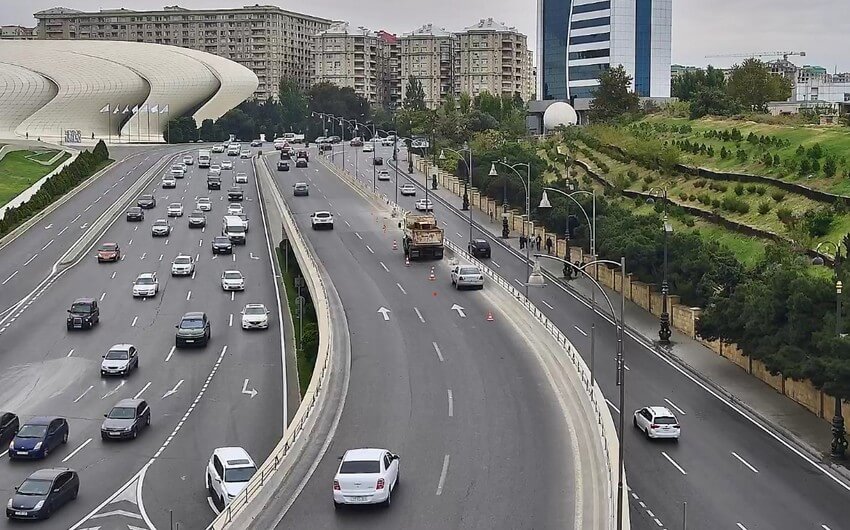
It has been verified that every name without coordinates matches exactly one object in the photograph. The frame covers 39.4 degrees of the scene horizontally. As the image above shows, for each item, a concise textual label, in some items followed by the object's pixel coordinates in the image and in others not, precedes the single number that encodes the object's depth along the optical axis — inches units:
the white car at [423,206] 3281.0
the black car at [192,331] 1814.7
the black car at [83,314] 1910.7
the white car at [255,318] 1935.3
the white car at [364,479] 960.9
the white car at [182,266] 2359.7
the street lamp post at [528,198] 2455.6
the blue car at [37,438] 1294.3
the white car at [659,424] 1346.0
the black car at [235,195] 3446.4
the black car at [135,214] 3078.2
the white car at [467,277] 2046.0
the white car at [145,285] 2162.9
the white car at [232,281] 2221.9
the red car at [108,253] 2503.7
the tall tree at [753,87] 4217.5
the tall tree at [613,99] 4658.0
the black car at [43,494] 1094.4
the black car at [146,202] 3284.9
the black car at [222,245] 2605.8
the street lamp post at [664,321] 1871.3
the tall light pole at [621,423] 897.8
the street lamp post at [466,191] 3400.6
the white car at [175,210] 3166.8
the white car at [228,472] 1115.3
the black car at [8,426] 1364.4
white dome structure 5393.7
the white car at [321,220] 2797.7
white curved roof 6215.6
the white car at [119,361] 1654.8
